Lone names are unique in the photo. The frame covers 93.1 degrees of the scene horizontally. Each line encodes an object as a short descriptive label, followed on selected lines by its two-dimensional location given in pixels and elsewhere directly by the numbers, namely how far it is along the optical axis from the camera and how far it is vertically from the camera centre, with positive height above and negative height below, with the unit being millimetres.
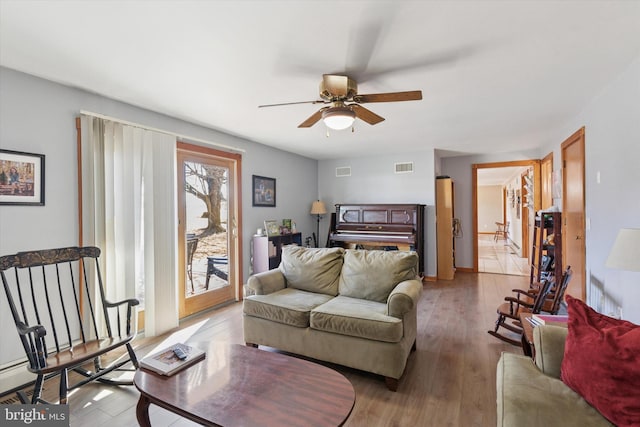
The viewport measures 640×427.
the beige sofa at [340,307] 2205 -781
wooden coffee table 1295 -863
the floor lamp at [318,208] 6105 +103
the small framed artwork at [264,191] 4766 +372
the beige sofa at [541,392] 1205 -803
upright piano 5191 -269
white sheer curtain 2721 +36
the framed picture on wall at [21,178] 2246 +299
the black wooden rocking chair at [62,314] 1869 -771
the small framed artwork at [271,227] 4789 -219
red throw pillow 1137 -628
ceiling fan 2209 +883
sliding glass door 3697 -167
